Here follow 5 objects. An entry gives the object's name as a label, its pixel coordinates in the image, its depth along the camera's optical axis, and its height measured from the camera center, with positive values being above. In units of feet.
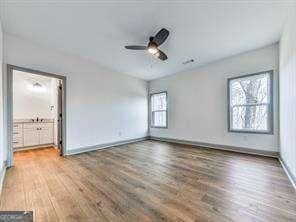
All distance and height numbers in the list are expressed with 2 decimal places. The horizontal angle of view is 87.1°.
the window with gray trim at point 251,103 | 12.21 +0.59
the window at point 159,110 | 20.24 +0.12
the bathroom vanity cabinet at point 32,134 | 14.85 -2.25
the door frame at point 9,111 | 10.25 +0.06
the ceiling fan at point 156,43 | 8.82 +4.15
